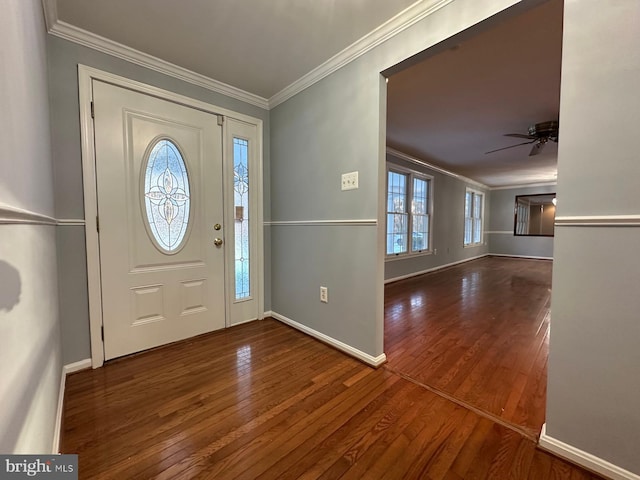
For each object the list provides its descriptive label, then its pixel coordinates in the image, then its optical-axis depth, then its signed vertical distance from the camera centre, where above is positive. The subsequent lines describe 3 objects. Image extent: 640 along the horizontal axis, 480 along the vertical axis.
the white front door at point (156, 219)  1.96 +0.05
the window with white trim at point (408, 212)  4.90 +0.25
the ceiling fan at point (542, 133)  3.25 +1.16
